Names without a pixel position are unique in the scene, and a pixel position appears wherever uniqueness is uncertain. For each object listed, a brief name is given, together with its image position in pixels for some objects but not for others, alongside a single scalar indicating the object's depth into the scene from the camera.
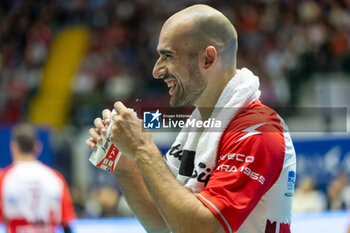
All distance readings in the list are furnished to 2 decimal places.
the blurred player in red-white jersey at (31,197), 10.13
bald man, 4.15
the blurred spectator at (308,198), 16.98
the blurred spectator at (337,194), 16.64
